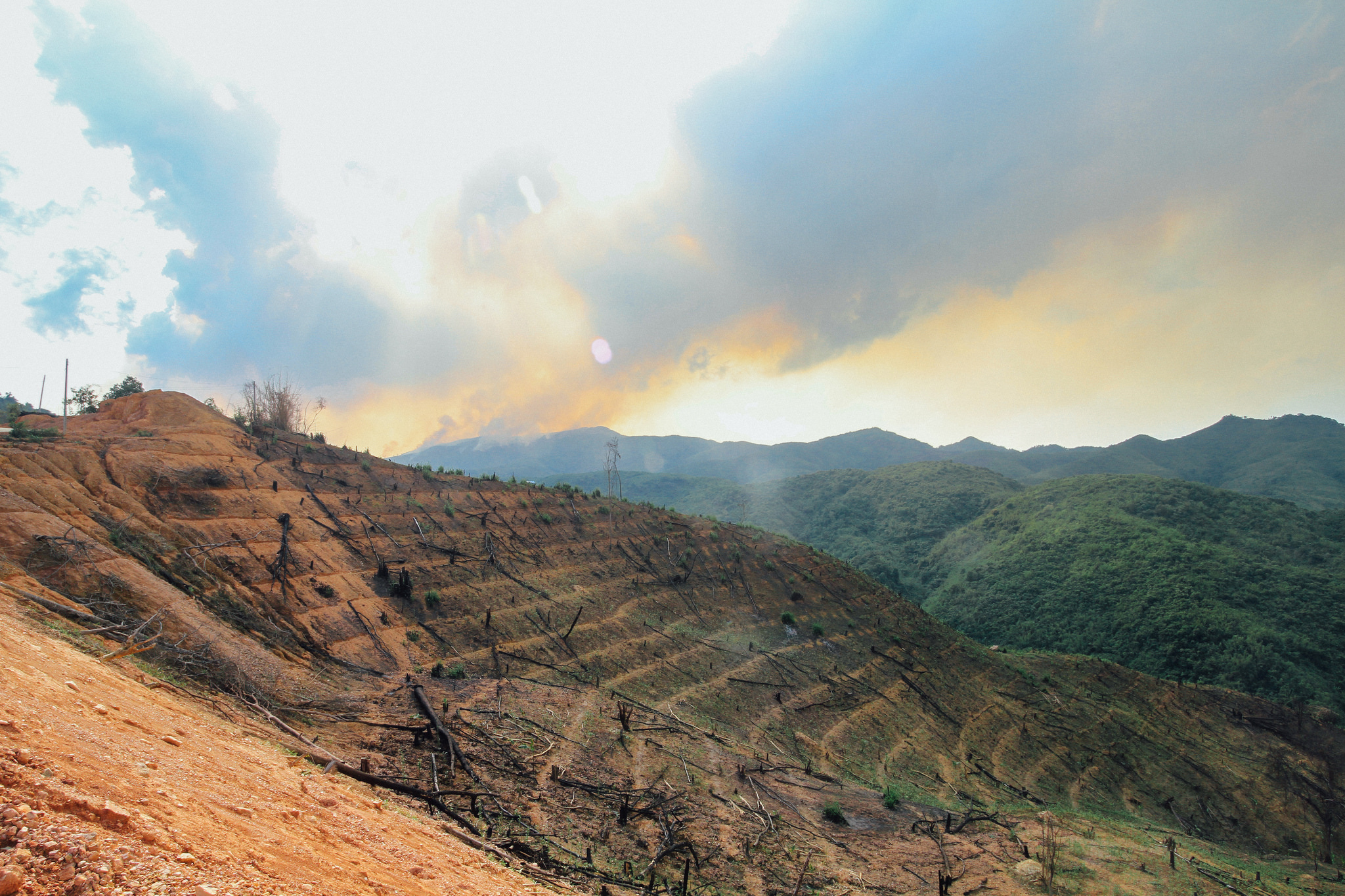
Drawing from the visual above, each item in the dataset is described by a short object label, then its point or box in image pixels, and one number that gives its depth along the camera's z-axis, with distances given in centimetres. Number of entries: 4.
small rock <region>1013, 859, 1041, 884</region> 1279
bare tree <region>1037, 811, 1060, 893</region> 1245
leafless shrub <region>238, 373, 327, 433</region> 3431
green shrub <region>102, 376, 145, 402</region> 3319
